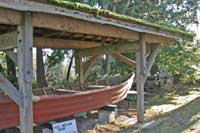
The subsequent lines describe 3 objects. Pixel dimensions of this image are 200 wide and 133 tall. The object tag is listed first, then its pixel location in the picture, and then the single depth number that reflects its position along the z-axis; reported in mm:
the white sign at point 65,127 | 3551
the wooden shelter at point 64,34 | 2714
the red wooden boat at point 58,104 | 3259
